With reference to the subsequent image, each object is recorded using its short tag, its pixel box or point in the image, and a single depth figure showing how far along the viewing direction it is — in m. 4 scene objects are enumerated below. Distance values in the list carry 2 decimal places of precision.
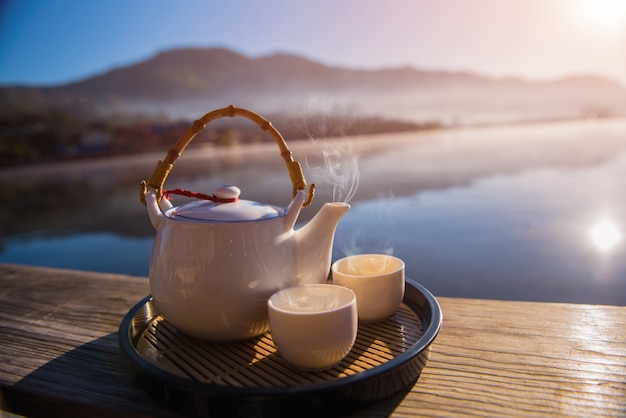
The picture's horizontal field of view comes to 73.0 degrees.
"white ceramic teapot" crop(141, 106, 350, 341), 0.61
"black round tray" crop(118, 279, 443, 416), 0.49
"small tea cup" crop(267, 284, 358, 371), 0.52
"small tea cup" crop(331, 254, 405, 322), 0.68
